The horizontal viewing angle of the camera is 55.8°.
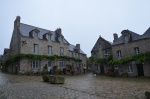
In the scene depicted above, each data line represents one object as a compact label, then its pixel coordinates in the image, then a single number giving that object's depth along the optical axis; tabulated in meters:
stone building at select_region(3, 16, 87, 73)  24.89
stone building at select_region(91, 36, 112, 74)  30.42
